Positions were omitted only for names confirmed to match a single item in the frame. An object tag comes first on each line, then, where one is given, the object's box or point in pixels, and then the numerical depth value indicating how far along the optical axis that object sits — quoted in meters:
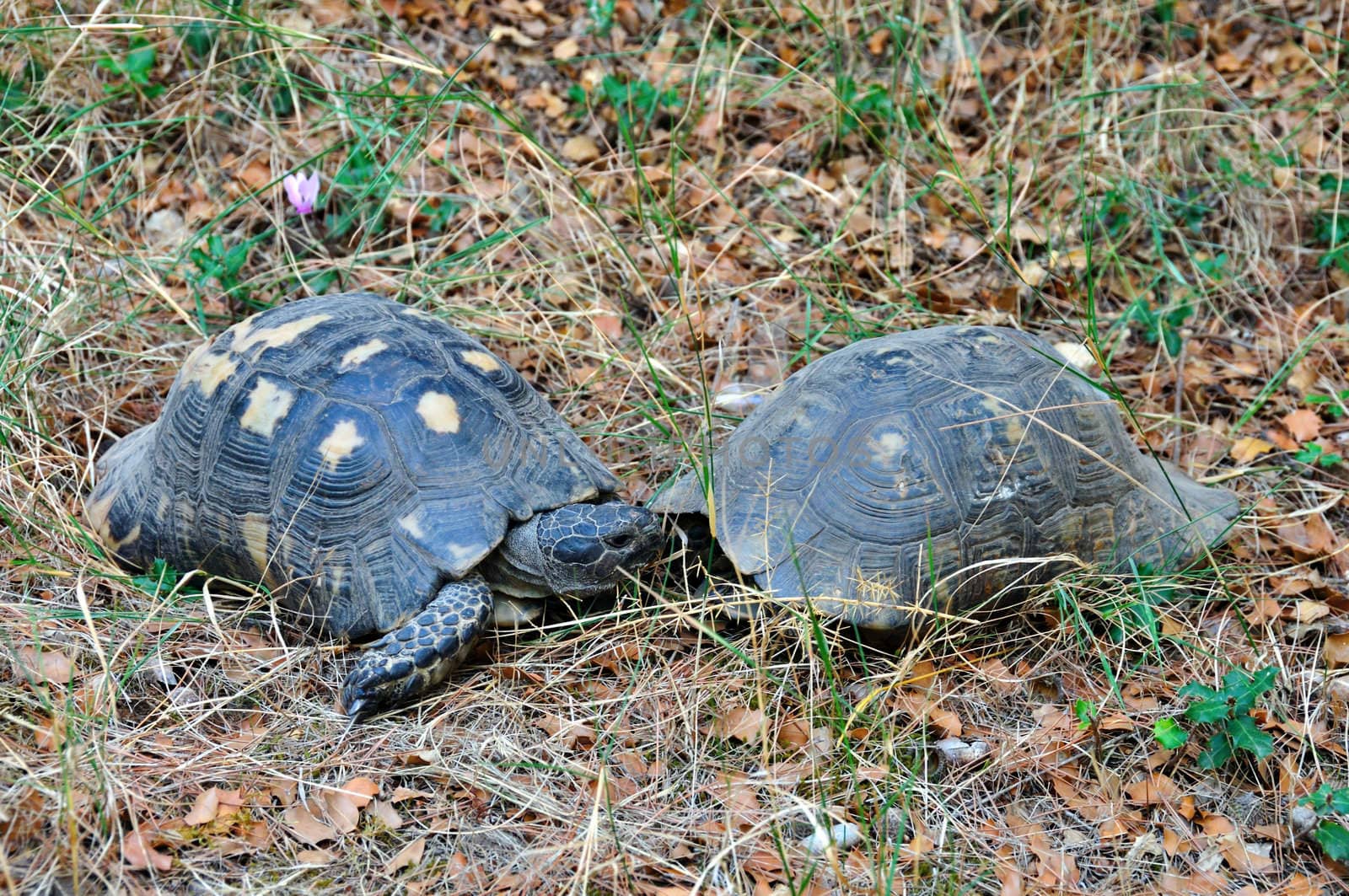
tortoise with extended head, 3.43
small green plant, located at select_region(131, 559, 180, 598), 3.62
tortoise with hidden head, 3.44
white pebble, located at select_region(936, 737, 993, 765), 3.21
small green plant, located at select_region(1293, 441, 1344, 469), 4.24
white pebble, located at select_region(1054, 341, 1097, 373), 4.54
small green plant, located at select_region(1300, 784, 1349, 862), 2.84
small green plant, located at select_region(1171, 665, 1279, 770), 3.07
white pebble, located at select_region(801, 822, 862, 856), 2.83
